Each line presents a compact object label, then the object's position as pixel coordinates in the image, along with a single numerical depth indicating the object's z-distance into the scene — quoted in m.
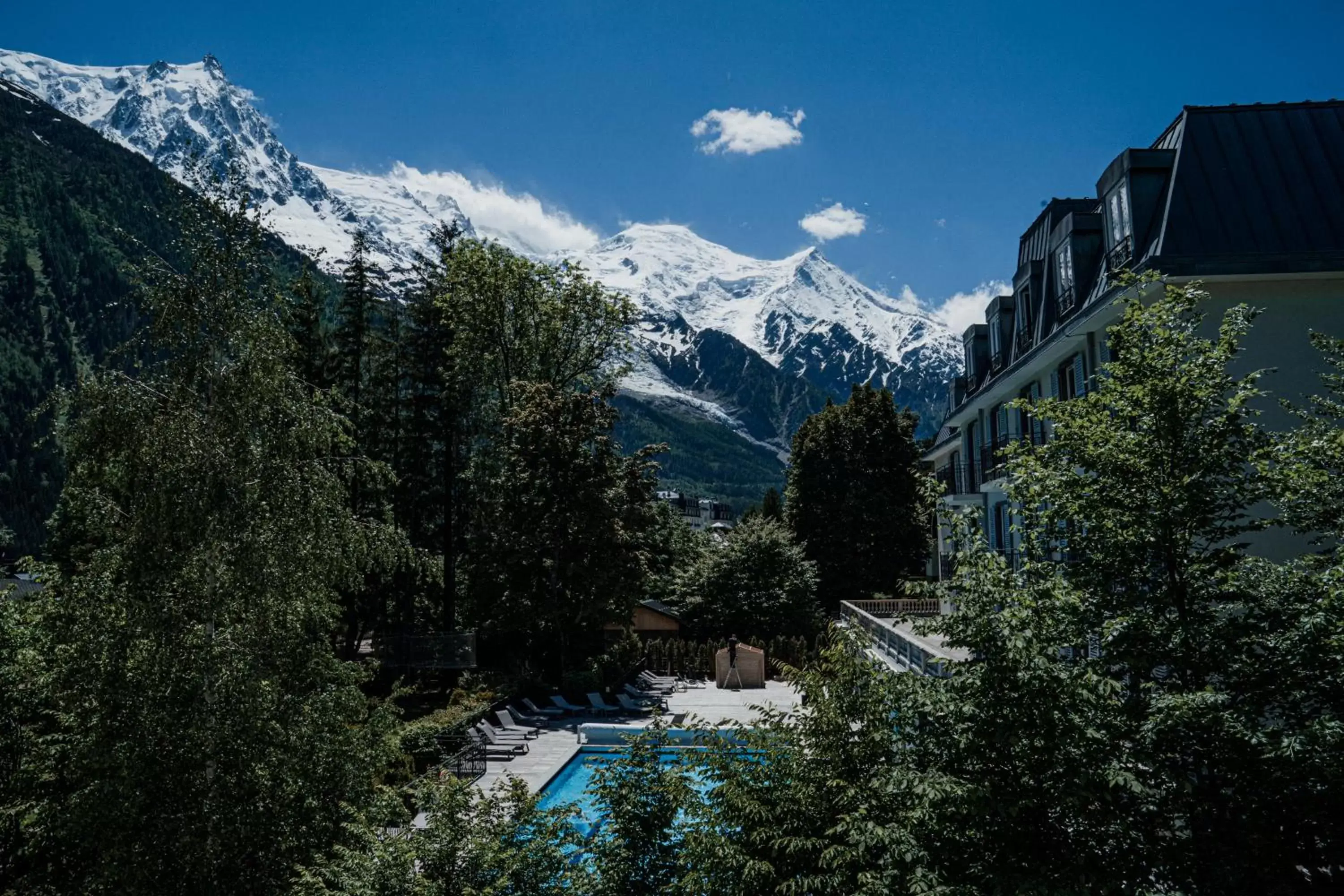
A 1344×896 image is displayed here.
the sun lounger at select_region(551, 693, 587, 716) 32.22
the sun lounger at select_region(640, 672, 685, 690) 36.47
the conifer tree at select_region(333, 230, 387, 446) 35.97
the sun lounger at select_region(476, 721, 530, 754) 25.94
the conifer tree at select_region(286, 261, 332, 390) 33.06
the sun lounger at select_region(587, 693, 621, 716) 32.22
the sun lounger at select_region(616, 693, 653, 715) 32.19
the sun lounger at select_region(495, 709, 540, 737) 28.07
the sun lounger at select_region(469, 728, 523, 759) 25.27
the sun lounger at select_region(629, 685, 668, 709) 33.69
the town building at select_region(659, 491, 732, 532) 157.00
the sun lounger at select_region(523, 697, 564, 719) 31.45
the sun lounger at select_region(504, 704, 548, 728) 30.12
